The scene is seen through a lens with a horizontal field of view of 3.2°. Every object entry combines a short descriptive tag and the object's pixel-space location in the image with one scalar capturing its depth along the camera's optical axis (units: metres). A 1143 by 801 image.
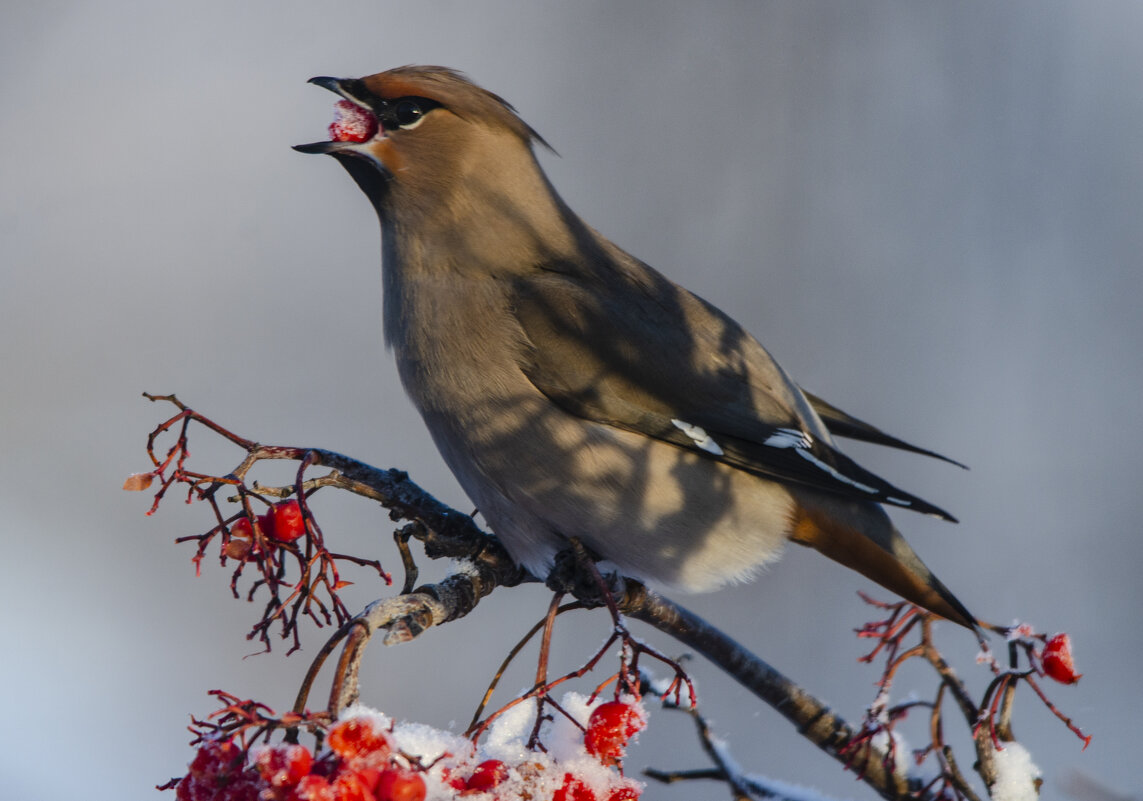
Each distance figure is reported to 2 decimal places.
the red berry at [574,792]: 4.37
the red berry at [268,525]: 4.39
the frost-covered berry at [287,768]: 3.99
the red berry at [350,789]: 3.90
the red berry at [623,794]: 4.37
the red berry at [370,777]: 3.99
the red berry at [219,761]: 4.21
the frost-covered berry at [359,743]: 4.01
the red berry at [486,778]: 4.36
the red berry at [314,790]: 3.85
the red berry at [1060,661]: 4.42
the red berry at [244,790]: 4.26
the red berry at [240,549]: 4.39
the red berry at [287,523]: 4.39
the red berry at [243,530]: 4.39
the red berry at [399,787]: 3.96
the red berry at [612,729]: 4.38
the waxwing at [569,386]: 4.47
